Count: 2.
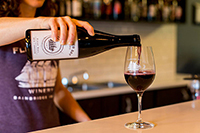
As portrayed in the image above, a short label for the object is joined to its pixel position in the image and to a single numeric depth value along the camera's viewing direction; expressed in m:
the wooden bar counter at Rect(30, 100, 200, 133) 0.72
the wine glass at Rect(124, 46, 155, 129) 0.79
